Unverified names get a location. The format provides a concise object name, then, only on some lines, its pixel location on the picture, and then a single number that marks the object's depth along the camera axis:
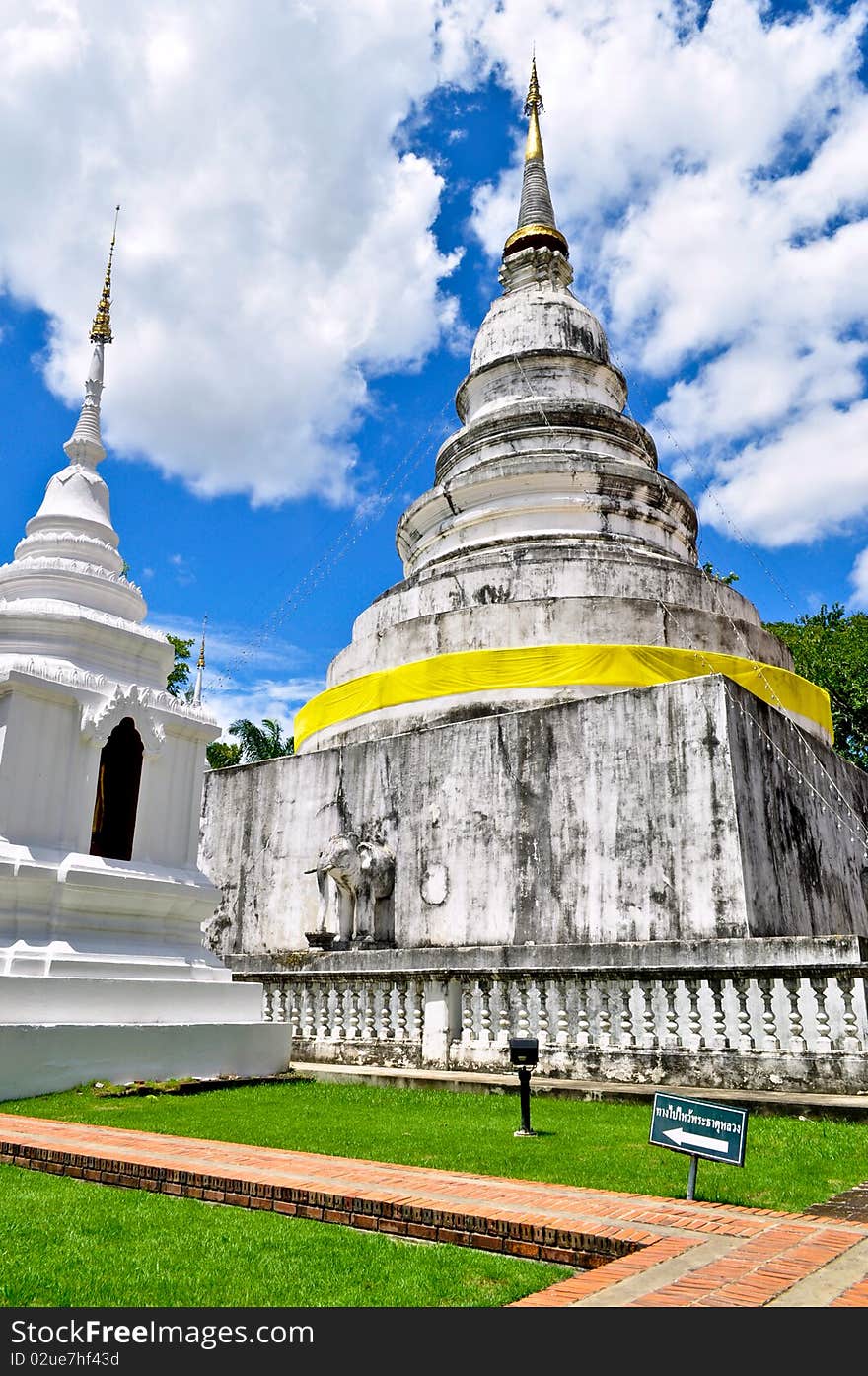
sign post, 4.48
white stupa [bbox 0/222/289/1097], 8.99
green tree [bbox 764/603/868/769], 29.20
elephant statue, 14.34
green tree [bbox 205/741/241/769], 39.03
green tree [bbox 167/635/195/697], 32.81
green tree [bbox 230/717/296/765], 38.22
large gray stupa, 9.67
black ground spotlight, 6.92
